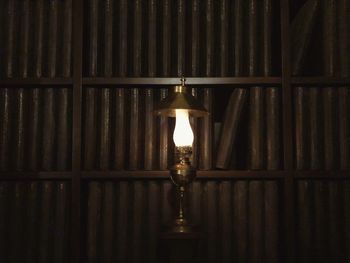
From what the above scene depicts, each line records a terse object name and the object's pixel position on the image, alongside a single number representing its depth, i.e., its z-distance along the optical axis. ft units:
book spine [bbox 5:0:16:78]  6.08
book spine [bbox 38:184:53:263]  5.84
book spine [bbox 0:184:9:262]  5.82
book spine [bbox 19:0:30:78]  6.09
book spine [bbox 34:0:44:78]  6.09
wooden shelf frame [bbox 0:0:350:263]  5.82
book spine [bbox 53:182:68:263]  5.85
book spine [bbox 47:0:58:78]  6.09
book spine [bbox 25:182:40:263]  5.83
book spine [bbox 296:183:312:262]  5.81
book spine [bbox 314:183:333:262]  5.80
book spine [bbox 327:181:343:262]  5.79
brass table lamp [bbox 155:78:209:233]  5.37
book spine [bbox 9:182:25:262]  5.82
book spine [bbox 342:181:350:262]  5.77
